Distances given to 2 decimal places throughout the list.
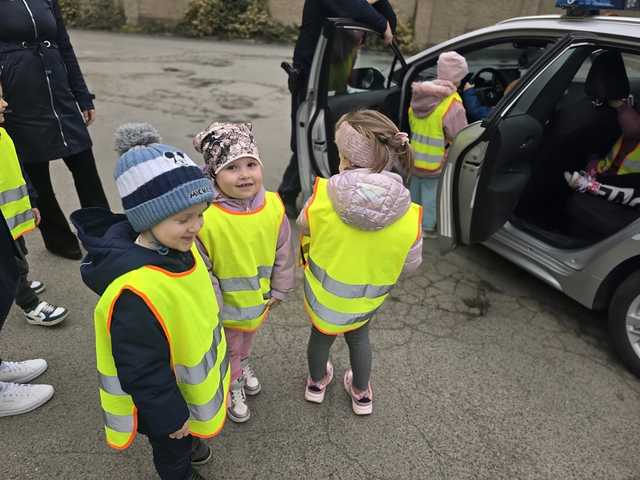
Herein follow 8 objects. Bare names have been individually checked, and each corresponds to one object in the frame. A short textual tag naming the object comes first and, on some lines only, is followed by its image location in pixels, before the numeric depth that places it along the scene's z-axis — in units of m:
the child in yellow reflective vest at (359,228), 1.74
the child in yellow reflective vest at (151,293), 1.31
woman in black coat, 2.65
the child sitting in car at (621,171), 2.93
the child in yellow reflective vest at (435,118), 3.42
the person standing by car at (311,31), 3.36
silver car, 2.64
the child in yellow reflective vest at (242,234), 1.74
